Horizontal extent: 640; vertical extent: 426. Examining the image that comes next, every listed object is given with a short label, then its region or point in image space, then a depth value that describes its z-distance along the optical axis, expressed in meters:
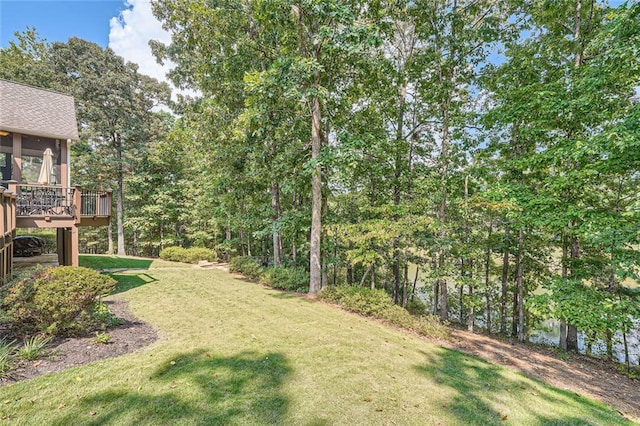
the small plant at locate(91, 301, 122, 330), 5.25
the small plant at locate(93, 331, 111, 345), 4.71
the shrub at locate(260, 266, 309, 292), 11.13
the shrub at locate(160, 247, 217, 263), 17.21
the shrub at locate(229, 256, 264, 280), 13.15
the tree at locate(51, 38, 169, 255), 17.94
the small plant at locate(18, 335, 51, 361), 4.04
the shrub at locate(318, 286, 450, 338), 7.26
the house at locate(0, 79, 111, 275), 7.94
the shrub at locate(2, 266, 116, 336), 4.52
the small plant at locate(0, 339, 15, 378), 3.66
